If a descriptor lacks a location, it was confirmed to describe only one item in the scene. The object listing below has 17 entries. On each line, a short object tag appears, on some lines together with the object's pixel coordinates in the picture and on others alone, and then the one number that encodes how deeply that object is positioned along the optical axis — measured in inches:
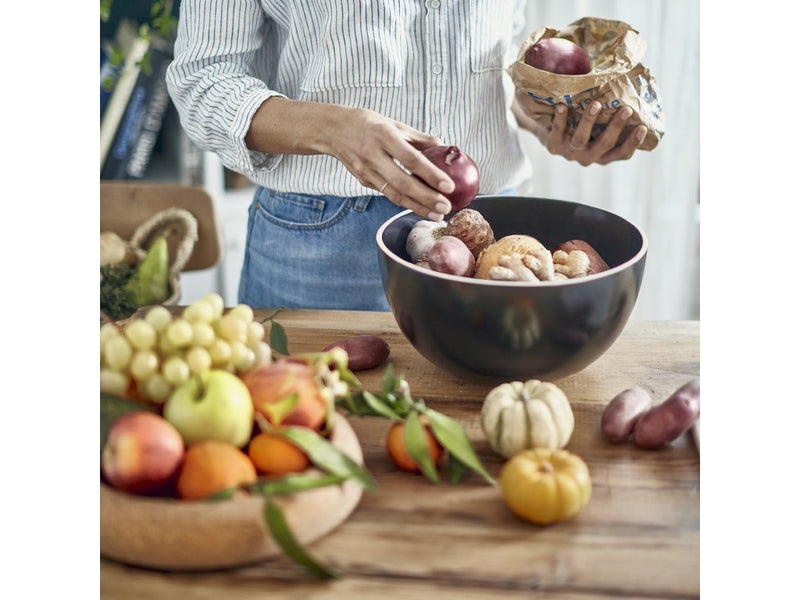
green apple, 23.7
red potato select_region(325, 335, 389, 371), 35.5
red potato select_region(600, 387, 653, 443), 29.3
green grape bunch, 24.8
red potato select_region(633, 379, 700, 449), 28.5
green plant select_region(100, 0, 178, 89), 73.1
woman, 42.6
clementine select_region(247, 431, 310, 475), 23.8
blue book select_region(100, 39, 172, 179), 82.0
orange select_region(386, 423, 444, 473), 26.9
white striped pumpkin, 27.1
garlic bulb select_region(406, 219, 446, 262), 35.4
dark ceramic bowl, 29.8
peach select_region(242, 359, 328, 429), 24.5
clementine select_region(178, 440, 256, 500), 22.4
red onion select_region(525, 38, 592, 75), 41.8
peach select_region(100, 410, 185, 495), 22.4
